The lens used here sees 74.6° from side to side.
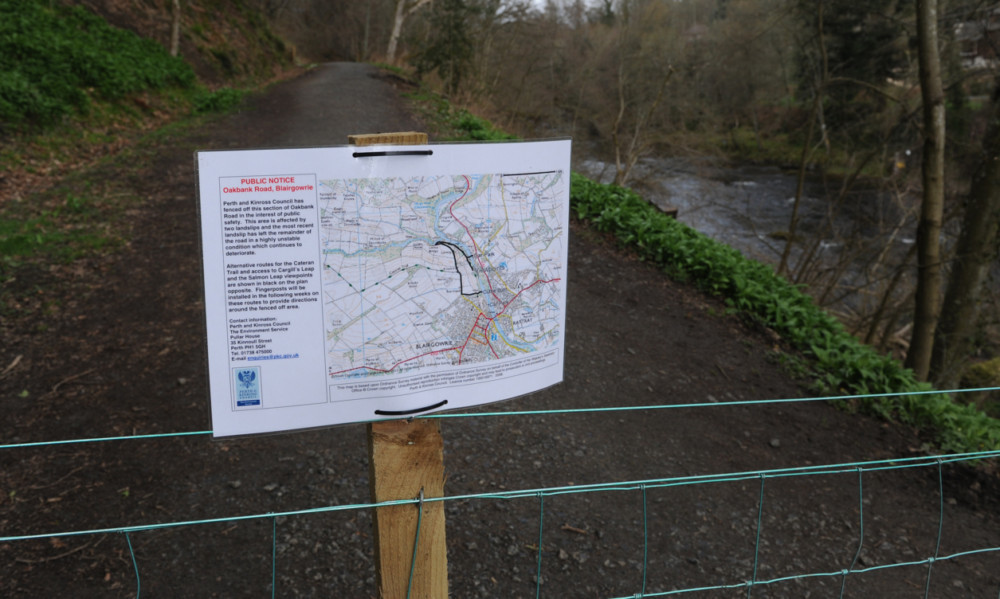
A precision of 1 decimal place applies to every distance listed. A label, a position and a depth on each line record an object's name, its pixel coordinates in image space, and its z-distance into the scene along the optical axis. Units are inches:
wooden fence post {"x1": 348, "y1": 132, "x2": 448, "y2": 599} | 68.1
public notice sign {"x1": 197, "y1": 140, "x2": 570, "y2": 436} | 61.3
